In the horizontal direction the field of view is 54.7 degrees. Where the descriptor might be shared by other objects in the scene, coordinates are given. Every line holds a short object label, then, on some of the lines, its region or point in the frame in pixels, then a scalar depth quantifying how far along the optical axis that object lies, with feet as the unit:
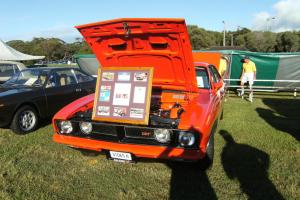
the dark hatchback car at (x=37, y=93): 19.89
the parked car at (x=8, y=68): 37.06
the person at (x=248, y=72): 37.29
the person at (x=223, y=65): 38.52
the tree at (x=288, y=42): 224.12
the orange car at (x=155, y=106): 11.87
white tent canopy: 66.55
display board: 12.67
